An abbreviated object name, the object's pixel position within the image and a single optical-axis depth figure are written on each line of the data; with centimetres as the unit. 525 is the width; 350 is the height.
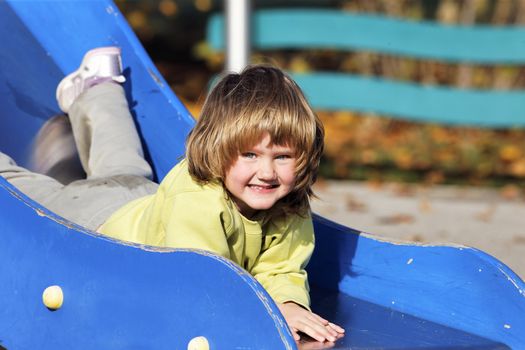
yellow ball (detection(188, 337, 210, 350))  469
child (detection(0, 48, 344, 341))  517
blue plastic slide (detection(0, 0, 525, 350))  468
